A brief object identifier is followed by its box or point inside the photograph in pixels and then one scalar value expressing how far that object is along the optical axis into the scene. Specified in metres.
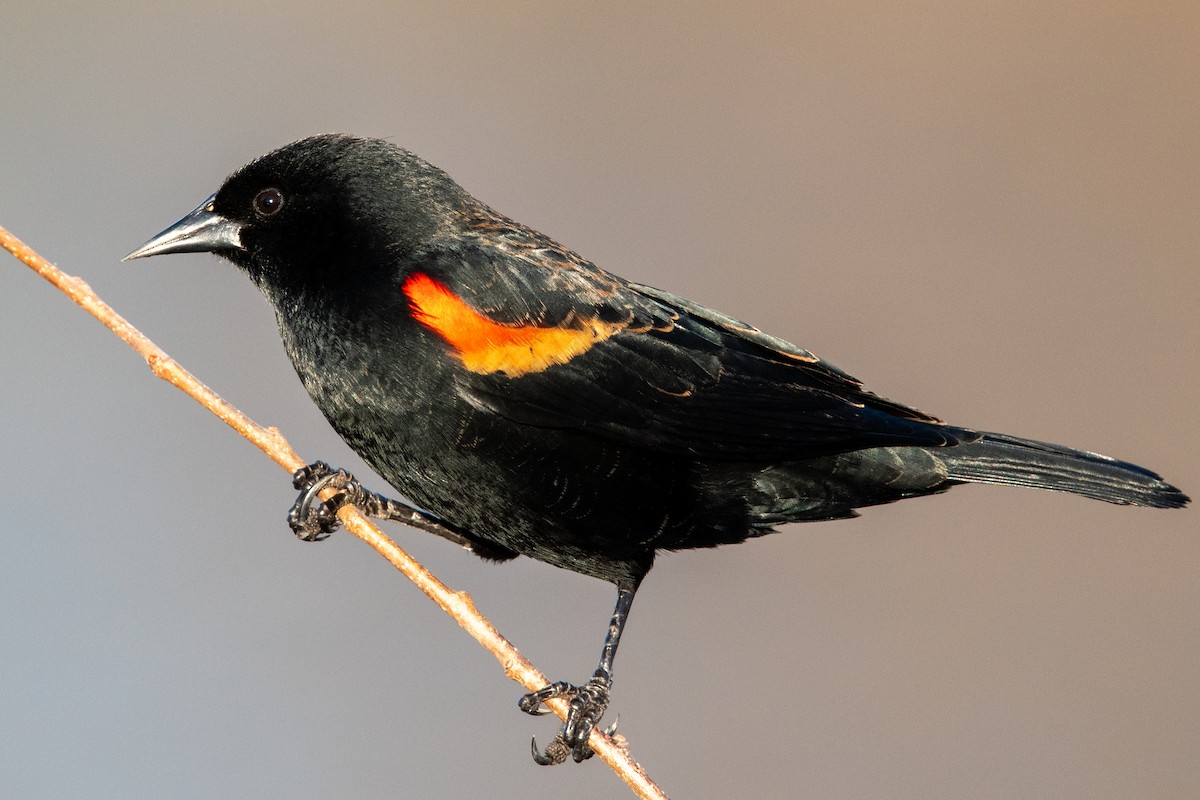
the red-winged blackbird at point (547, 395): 5.78
